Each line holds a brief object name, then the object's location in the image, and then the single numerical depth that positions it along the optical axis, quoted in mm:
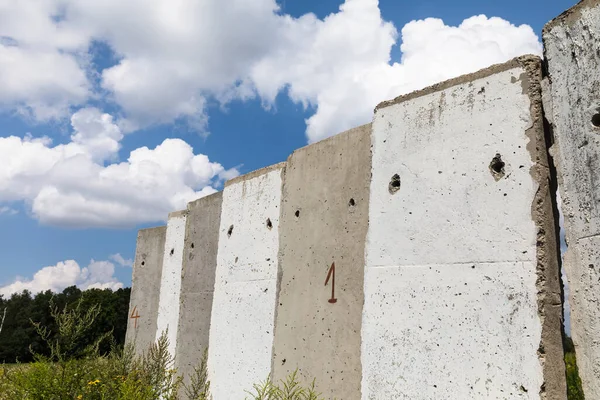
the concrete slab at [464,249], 3258
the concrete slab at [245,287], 5453
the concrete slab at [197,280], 6578
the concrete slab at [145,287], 7961
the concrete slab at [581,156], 2896
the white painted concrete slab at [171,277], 7324
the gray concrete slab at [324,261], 4441
